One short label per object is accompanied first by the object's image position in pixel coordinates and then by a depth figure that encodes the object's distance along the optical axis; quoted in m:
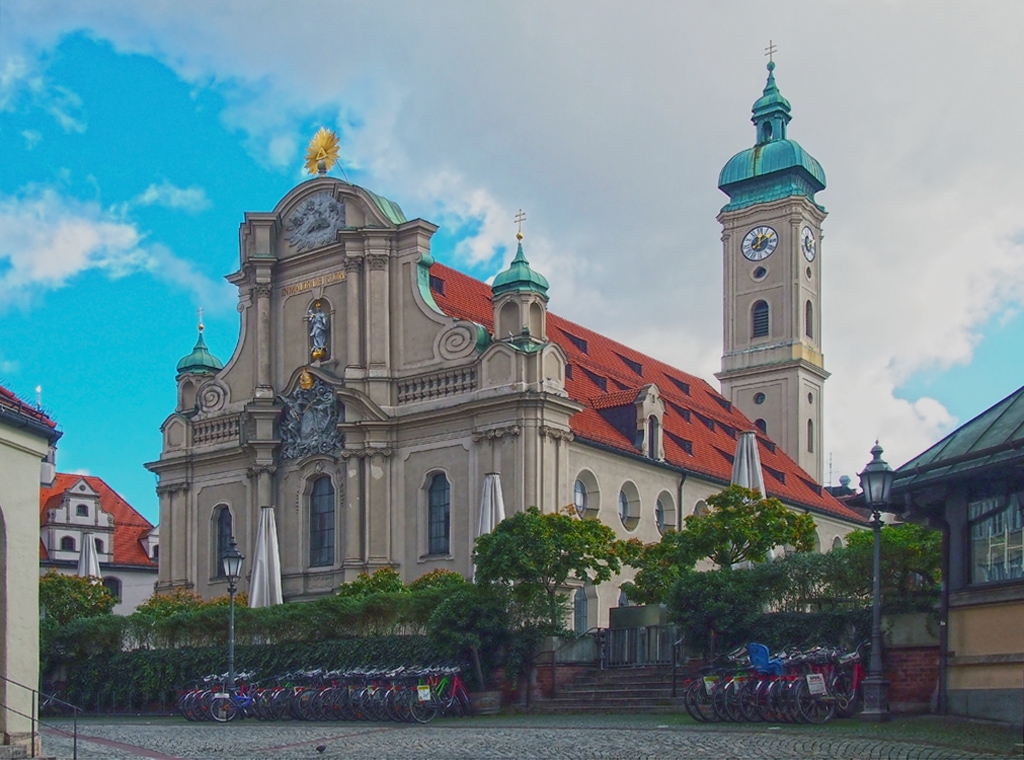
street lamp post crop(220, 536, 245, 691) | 34.78
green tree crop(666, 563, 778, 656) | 28.58
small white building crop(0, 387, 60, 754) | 19.83
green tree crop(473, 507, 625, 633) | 34.84
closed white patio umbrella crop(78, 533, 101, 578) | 57.94
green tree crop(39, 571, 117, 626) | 48.31
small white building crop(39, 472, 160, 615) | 75.12
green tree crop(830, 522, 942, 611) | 25.34
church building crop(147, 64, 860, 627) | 48.12
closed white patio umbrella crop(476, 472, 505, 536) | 42.62
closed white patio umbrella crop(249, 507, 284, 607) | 47.62
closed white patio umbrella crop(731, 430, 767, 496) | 44.72
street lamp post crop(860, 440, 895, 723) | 23.06
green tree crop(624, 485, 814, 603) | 39.38
